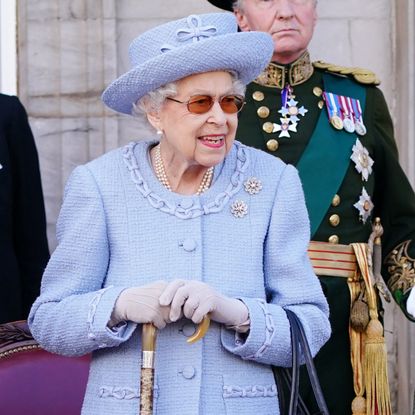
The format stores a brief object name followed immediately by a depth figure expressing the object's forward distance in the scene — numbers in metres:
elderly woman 7.19
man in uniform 9.65
